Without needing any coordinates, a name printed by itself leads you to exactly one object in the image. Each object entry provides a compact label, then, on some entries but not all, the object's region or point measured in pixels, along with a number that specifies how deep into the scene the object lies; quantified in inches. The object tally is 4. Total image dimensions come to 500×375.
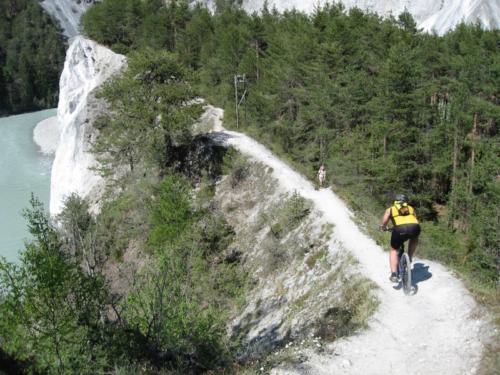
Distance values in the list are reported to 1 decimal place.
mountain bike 494.6
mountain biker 475.8
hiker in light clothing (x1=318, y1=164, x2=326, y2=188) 1123.3
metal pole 1695.4
